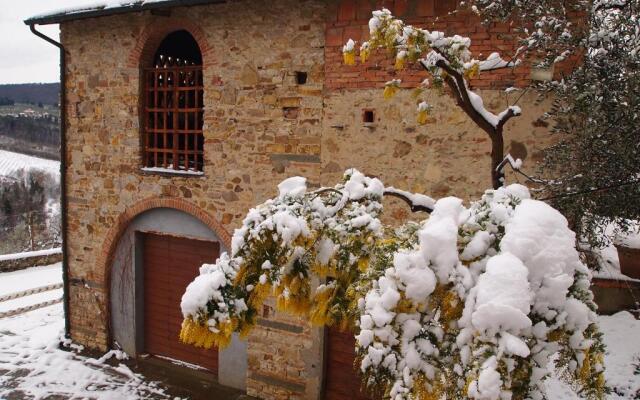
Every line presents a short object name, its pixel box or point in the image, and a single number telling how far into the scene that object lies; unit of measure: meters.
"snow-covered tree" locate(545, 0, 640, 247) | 3.23
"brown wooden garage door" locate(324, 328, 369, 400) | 5.44
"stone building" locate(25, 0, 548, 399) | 4.77
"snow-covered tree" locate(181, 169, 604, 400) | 1.72
